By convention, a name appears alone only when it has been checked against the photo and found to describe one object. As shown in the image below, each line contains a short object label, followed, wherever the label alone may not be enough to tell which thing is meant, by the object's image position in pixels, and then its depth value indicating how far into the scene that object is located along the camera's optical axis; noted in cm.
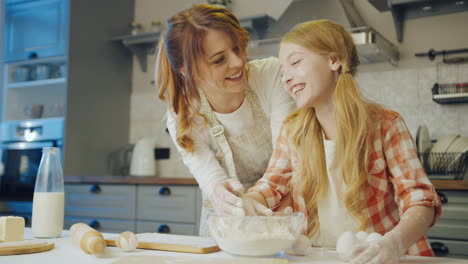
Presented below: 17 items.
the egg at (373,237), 84
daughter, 119
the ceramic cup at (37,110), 348
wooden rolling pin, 92
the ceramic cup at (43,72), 347
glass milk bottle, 119
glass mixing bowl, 88
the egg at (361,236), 85
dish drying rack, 241
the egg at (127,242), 98
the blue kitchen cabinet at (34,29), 336
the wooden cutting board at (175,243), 98
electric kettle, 331
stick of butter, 113
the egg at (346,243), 83
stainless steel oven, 328
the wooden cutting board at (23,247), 95
